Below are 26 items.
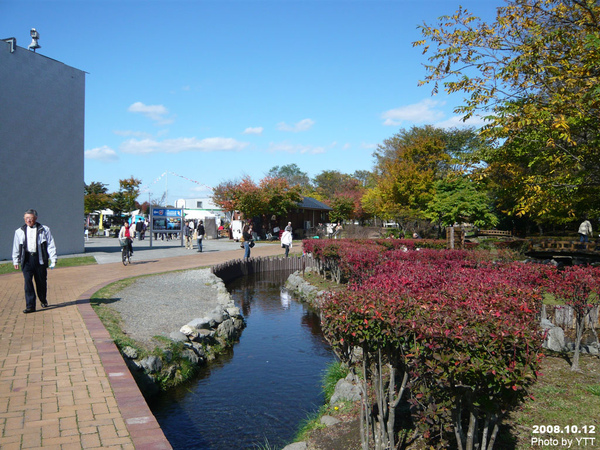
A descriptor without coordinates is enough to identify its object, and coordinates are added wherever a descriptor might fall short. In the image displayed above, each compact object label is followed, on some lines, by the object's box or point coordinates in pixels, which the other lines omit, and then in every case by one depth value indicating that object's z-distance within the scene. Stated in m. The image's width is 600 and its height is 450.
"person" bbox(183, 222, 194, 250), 26.08
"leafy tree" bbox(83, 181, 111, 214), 49.52
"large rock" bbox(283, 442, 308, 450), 4.73
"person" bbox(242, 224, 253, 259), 19.80
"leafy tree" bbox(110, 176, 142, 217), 47.41
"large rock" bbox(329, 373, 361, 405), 5.86
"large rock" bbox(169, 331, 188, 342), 7.88
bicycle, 16.78
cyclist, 16.36
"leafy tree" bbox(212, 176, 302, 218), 35.03
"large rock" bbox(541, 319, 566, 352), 6.93
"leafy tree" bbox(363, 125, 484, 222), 32.44
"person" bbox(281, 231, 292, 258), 21.72
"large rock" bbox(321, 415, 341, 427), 5.27
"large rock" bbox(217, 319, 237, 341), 9.46
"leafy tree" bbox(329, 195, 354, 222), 47.16
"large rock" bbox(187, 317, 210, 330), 8.80
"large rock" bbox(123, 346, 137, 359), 6.56
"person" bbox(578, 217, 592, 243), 19.38
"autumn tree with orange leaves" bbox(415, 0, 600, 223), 8.61
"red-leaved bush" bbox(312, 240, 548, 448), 3.17
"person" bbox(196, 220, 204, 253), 24.22
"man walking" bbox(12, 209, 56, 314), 8.09
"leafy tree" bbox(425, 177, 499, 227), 28.69
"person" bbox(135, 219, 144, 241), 35.65
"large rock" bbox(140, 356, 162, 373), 6.73
